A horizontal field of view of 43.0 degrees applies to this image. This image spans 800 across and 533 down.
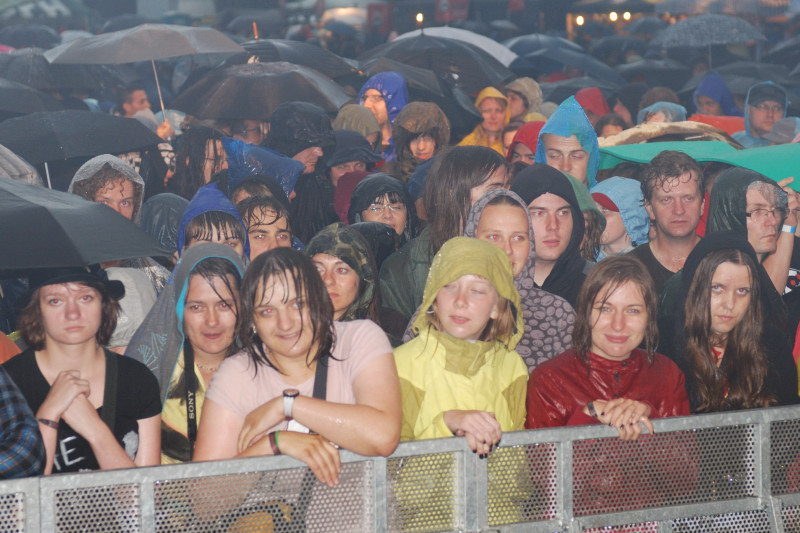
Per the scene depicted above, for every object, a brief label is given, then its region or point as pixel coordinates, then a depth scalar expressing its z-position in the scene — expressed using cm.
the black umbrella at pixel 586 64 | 1598
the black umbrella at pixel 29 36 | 1947
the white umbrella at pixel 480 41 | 1383
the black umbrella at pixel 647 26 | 2198
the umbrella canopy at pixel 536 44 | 1694
